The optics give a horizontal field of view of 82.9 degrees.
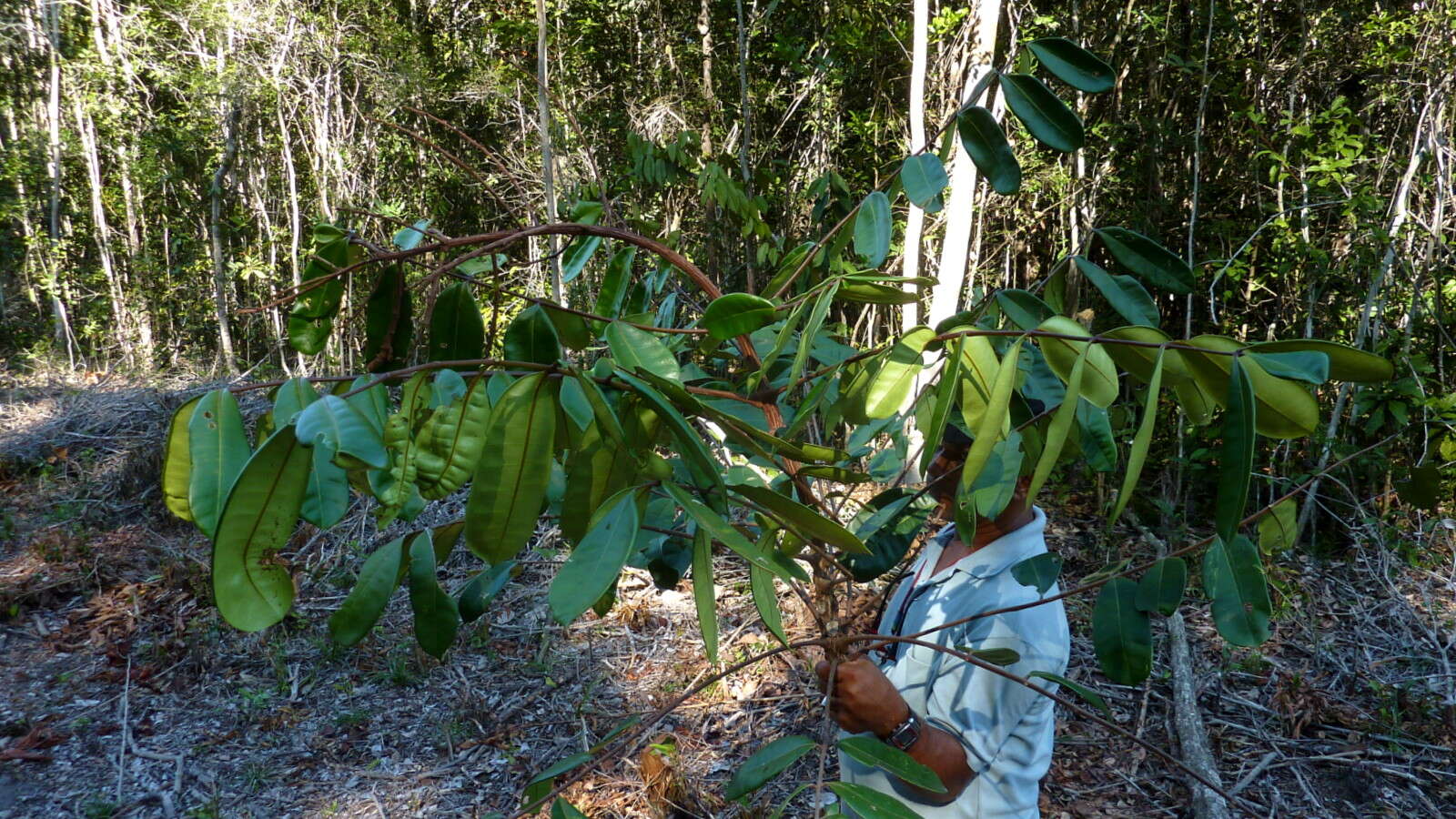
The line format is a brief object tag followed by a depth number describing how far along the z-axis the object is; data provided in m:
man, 1.11
